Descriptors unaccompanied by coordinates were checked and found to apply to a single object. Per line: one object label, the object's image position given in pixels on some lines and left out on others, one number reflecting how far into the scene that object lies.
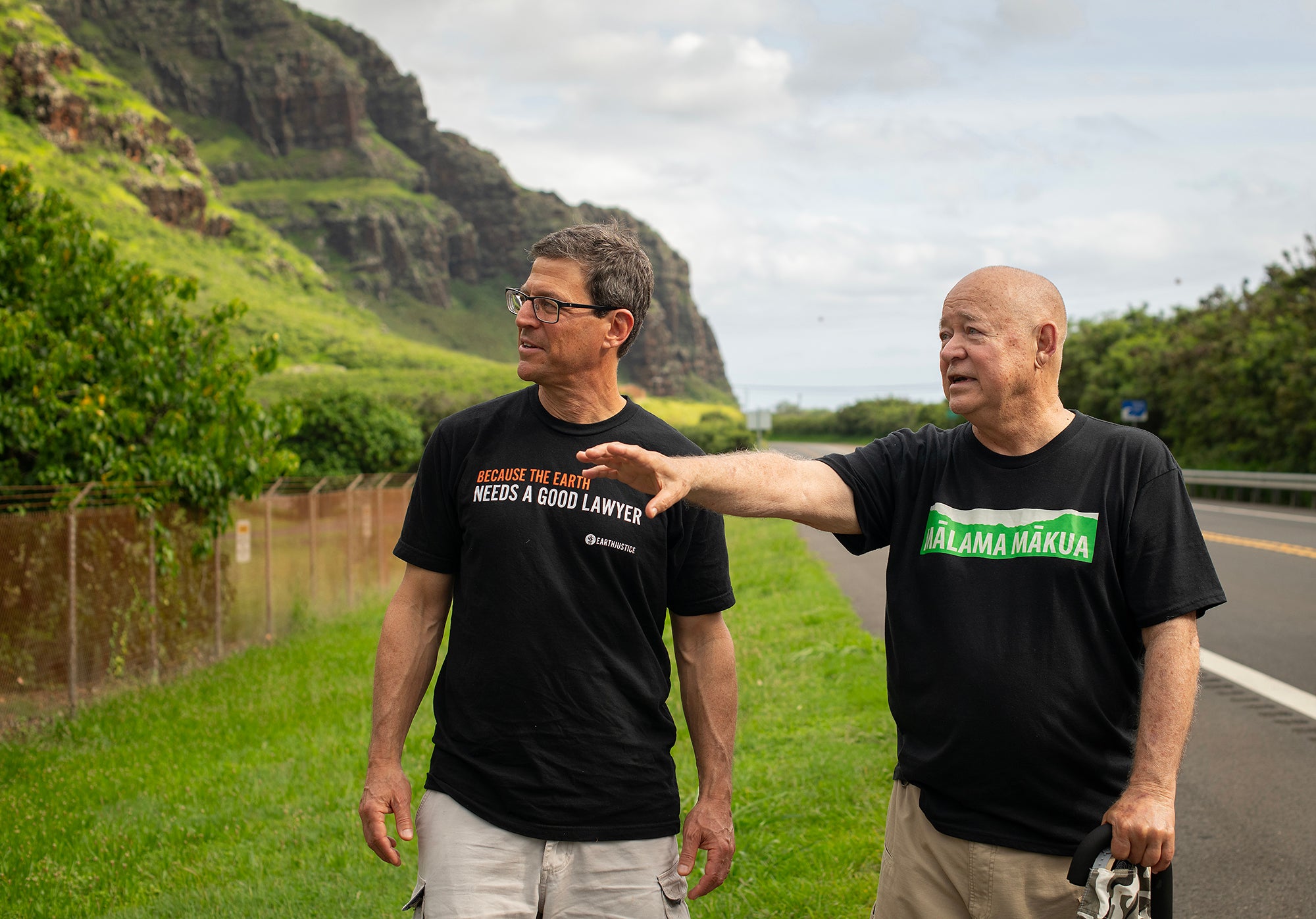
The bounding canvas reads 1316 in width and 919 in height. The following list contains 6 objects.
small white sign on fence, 11.59
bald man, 2.57
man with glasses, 3.00
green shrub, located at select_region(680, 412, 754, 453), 76.22
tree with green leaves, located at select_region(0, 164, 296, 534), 9.52
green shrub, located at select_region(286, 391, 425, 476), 23.34
